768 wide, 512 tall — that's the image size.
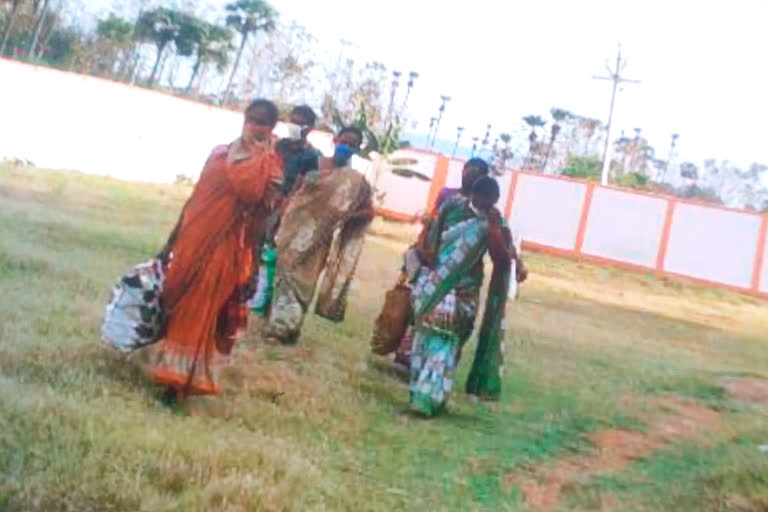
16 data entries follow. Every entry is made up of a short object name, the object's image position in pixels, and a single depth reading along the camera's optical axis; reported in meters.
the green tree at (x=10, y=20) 26.39
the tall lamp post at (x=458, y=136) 43.15
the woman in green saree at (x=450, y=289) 6.71
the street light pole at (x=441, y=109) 40.78
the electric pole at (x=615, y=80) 36.75
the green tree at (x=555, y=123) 43.03
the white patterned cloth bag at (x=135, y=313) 5.11
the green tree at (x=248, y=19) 33.62
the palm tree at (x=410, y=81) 36.28
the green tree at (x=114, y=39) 30.64
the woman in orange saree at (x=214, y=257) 5.15
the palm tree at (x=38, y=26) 28.00
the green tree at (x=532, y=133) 42.69
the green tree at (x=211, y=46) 32.22
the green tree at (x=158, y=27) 30.81
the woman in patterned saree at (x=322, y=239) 7.62
